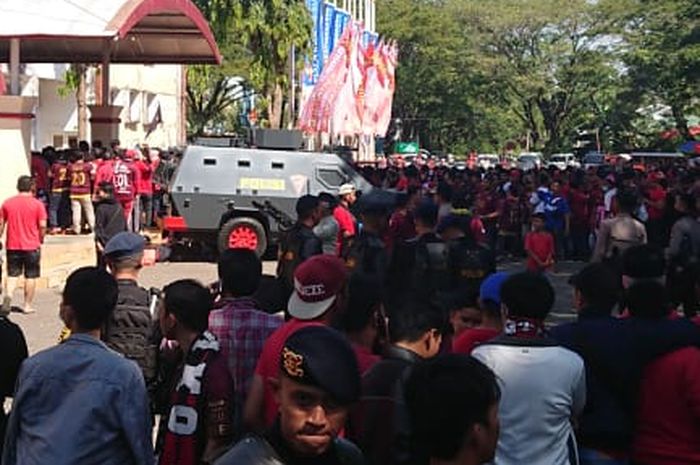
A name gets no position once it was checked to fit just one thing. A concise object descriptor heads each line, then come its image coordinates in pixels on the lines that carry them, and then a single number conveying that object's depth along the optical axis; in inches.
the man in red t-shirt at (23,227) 552.7
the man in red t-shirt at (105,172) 846.5
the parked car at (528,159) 2104.3
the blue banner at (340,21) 1705.2
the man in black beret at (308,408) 121.3
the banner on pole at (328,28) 1626.5
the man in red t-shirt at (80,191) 867.5
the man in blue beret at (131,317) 247.4
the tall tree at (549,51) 2684.5
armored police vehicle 850.1
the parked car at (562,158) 2508.2
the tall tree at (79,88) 1433.3
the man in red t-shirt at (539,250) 511.5
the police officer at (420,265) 358.6
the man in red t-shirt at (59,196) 895.0
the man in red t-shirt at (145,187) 962.7
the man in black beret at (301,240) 370.6
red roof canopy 806.5
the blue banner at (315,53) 1550.2
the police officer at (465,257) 333.7
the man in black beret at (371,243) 359.3
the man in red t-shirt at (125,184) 851.4
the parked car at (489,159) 2461.1
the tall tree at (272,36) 1379.2
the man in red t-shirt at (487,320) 211.3
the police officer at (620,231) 459.8
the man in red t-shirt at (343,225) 434.0
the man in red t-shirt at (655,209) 601.6
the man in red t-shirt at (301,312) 188.4
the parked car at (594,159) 2051.4
